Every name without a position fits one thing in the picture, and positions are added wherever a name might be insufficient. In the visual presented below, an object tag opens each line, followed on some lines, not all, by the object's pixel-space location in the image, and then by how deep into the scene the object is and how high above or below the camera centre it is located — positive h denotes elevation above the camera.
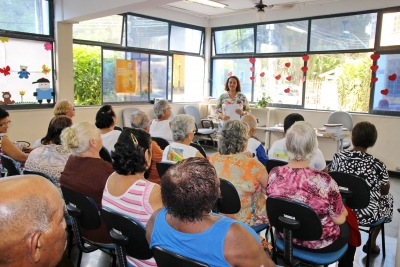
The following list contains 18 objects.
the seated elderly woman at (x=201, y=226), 1.14 -0.50
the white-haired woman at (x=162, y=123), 4.07 -0.42
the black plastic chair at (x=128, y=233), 1.55 -0.72
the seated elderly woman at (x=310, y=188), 1.81 -0.55
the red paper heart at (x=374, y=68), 5.86 +0.49
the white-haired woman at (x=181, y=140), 2.73 -0.45
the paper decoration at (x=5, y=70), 4.99 +0.25
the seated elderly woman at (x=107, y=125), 3.39 -0.40
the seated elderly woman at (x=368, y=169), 2.45 -0.58
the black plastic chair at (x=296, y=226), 1.78 -0.77
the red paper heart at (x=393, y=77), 5.68 +0.32
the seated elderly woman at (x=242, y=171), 2.18 -0.54
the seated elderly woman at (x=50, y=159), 2.51 -0.57
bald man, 0.73 -0.32
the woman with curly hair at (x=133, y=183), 1.70 -0.52
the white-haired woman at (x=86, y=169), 2.07 -0.53
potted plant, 7.14 -0.22
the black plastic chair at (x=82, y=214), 1.95 -0.79
